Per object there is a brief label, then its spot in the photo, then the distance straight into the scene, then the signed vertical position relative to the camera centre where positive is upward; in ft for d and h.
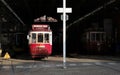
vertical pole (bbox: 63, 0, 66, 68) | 84.69 +3.10
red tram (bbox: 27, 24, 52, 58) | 120.06 +2.03
